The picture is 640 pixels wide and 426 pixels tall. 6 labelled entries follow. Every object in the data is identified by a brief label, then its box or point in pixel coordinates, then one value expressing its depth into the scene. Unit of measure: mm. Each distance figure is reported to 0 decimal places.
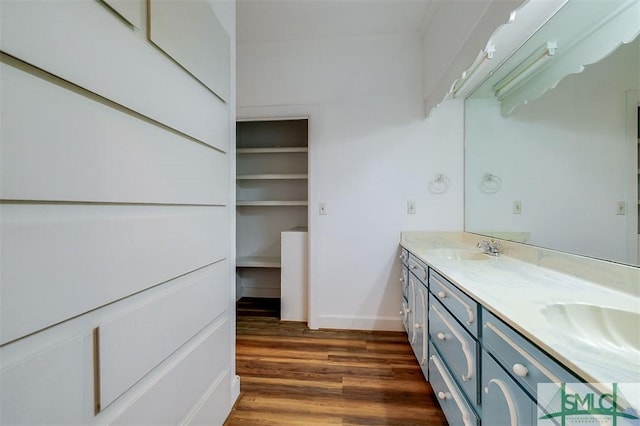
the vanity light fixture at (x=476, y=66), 1417
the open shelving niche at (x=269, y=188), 3166
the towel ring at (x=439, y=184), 2354
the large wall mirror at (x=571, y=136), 1062
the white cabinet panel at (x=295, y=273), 2537
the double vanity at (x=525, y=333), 571
